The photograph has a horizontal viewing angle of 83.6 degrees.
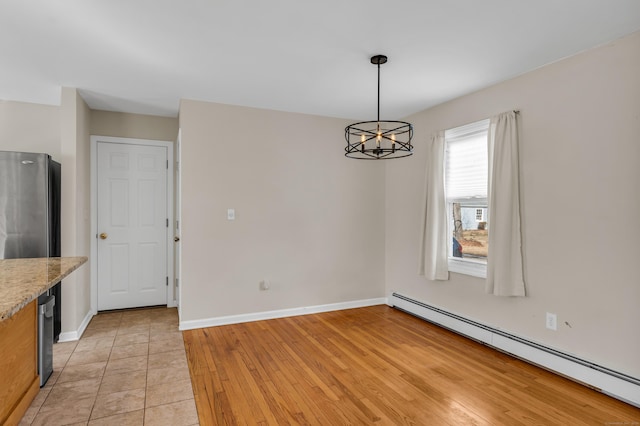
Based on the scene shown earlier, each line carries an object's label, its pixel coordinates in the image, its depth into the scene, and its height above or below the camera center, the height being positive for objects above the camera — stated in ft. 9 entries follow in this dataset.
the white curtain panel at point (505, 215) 10.15 -0.10
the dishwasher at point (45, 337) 8.42 -3.10
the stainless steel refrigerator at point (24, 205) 10.35 +0.14
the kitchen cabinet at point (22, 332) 5.66 -2.47
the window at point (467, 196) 11.76 +0.53
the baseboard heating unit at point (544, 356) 7.96 -3.85
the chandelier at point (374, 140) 15.35 +3.15
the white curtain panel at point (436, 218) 12.87 -0.25
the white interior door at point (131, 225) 14.47 -0.61
